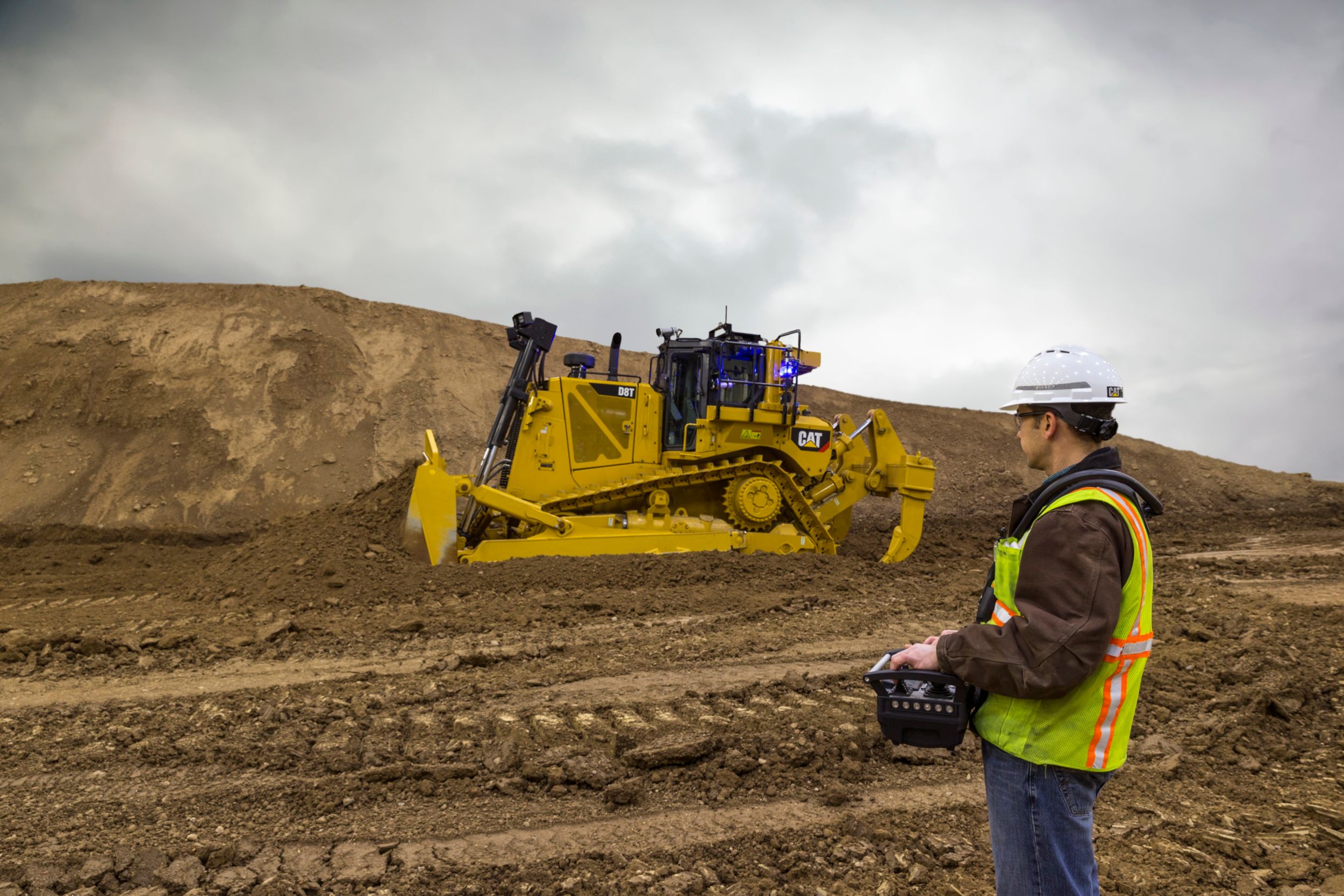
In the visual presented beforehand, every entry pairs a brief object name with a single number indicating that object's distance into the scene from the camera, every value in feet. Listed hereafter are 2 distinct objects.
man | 6.52
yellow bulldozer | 34.09
